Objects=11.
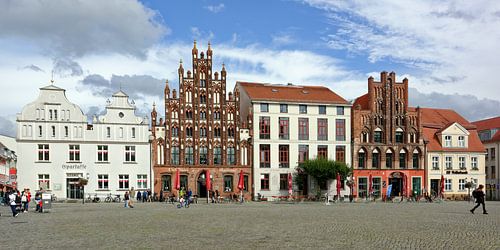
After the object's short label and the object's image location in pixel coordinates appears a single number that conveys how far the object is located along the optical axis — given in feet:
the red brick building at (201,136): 215.31
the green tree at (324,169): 216.33
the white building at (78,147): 202.59
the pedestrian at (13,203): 106.78
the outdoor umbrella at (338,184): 194.29
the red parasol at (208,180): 191.28
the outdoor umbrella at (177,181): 190.90
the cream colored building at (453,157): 245.65
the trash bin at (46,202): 124.88
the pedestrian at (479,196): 111.19
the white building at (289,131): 225.56
